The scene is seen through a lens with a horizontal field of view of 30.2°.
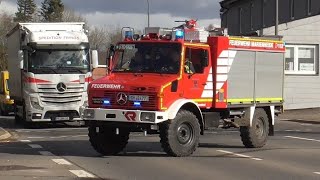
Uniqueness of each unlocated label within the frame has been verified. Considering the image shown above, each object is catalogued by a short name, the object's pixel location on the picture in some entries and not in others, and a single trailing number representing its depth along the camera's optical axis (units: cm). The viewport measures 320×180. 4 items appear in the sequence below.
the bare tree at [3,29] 7403
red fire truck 1302
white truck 2225
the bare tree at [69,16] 9144
